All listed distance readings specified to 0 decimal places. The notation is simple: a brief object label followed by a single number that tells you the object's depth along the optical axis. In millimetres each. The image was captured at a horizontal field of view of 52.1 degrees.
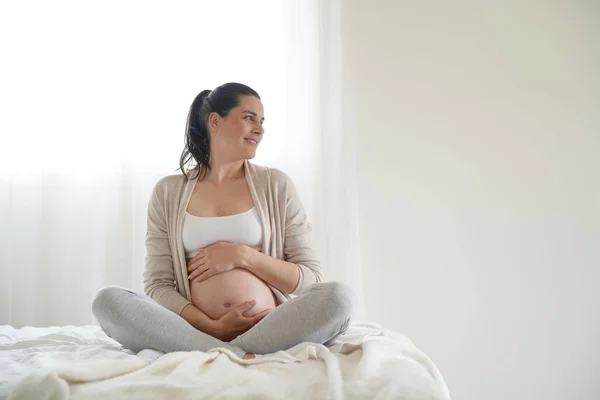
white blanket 1121
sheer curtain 2672
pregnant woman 1513
